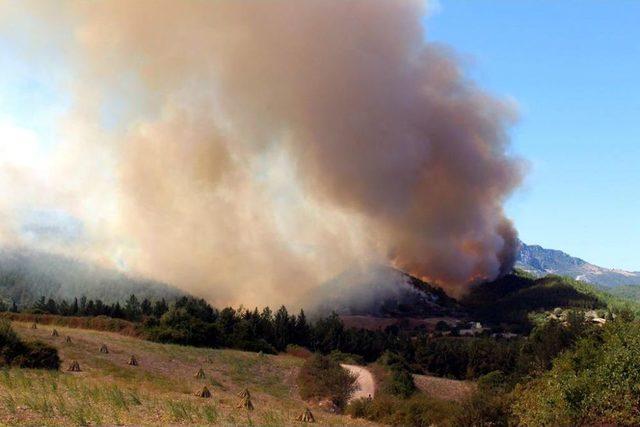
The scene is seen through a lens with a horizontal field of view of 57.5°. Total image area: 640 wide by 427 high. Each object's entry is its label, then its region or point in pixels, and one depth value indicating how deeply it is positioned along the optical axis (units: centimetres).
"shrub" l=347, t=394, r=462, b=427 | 3106
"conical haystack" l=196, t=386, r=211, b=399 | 2903
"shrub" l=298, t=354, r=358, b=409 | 3850
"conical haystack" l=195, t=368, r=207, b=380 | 3841
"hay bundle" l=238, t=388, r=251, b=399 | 2947
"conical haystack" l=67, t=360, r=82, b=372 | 3176
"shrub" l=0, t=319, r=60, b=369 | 2941
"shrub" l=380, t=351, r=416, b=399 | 4478
